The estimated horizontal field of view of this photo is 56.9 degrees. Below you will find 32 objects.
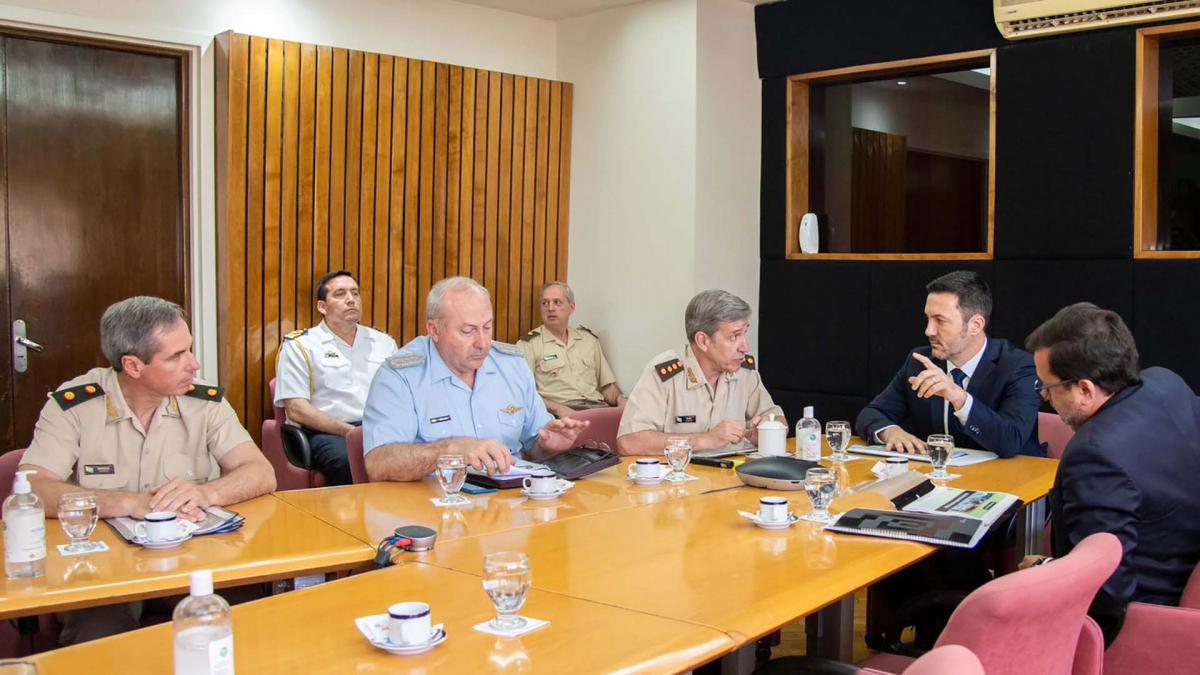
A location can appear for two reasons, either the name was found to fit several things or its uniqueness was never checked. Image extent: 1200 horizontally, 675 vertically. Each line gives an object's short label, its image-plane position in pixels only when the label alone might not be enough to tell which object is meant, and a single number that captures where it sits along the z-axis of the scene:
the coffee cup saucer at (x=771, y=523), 3.05
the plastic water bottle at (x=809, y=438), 4.18
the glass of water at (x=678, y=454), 3.75
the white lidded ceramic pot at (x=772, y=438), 4.21
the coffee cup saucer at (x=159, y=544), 2.76
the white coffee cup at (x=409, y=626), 2.00
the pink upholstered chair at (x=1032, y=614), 1.99
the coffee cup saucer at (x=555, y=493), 3.43
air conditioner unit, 5.37
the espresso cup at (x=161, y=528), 2.76
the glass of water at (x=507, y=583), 2.13
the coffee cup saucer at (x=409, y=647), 2.00
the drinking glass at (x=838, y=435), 4.12
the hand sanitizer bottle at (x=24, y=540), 2.51
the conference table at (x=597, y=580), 2.04
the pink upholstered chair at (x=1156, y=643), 2.64
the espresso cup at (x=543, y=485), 3.43
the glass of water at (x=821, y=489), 3.12
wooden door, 5.77
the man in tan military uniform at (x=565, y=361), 7.11
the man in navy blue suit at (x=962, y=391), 4.33
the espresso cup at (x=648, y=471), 3.71
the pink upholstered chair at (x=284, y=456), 5.80
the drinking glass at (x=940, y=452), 3.82
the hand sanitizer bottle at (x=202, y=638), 1.80
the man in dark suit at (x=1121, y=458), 2.75
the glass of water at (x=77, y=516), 2.73
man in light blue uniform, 3.77
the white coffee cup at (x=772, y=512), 3.06
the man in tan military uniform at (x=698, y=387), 4.55
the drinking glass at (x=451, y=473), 3.25
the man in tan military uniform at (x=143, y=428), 3.35
